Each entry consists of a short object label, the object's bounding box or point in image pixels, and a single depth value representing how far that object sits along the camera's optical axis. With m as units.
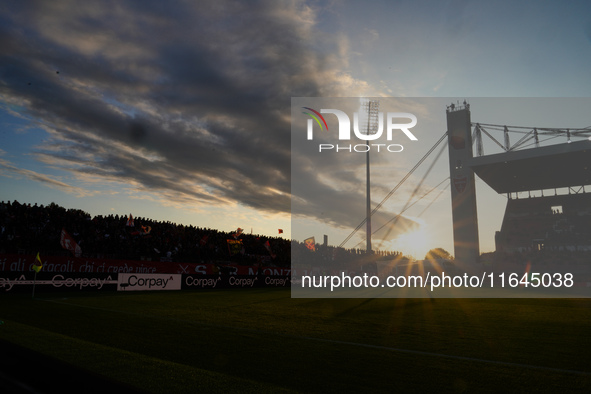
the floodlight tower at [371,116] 43.62
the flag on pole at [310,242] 43.10
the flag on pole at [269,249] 45.23
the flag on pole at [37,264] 17.91
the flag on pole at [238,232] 41.92
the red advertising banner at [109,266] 21.39
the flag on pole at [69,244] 25.23
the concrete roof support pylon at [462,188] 50.56
